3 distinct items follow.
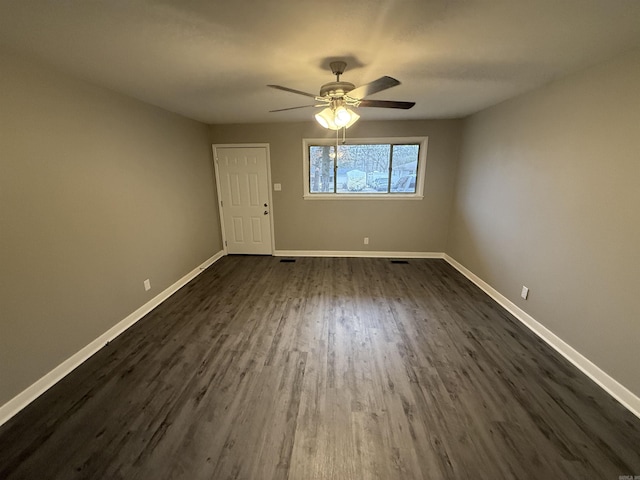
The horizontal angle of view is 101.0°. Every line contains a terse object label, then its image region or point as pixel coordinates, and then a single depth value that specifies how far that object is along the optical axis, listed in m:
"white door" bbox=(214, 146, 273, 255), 4.64
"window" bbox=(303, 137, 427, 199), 4.58
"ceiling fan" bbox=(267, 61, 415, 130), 1.91
